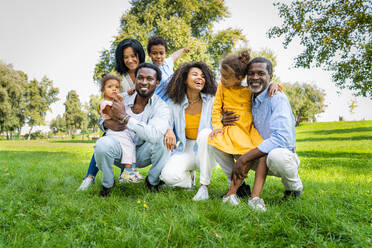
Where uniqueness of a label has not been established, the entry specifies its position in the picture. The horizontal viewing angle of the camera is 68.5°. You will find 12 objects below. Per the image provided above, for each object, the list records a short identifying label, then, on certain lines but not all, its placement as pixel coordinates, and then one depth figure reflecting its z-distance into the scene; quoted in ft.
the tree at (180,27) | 62.75
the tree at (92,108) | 178.70
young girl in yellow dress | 11.41
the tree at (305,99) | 153.48
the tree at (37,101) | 139.64
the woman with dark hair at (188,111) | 13.42
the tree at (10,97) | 112.52
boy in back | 17.46
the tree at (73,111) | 183.01
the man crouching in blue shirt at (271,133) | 10.27
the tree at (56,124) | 259.19
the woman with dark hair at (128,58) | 15.71
